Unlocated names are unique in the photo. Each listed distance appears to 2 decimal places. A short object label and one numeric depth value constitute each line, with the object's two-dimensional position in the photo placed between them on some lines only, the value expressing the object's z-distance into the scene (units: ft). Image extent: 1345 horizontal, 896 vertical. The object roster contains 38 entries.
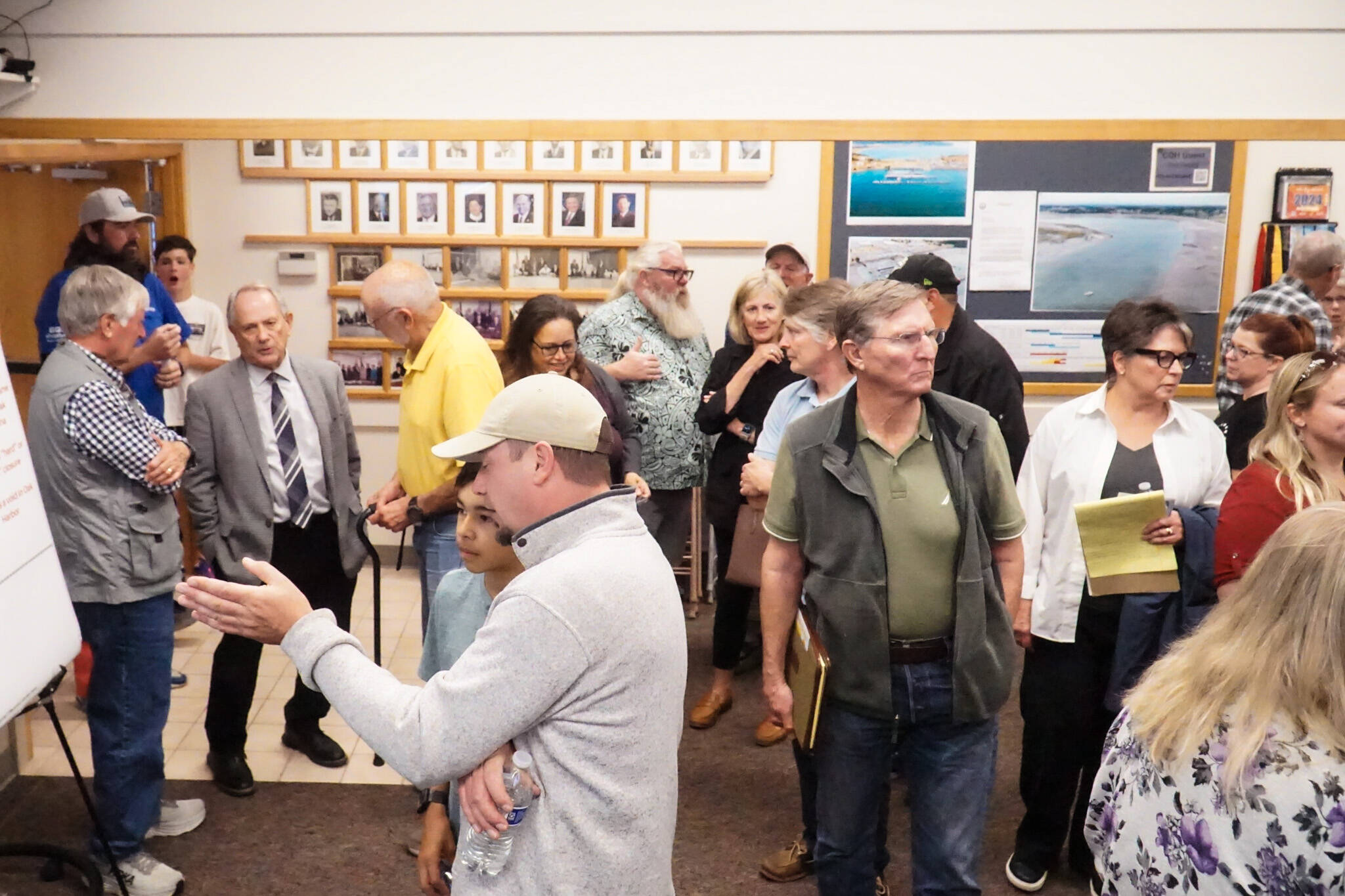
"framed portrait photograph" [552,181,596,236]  12.36
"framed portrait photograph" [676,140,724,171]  11.93
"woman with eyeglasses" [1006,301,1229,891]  9.11
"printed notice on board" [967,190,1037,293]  11.56
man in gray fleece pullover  4.84
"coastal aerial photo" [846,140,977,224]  11.23
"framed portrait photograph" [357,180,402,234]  12.29
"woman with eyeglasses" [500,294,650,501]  11.79
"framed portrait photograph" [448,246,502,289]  12.81
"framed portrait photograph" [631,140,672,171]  12.09
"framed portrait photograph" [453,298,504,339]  13.04
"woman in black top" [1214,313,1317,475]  10.42
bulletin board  11.23
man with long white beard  13.26
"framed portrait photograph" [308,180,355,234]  12.30
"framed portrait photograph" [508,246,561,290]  12.87
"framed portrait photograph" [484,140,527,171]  11.95
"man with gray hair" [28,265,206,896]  9.30
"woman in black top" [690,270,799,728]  12.92
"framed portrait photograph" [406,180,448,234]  12.25
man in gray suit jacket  11.12
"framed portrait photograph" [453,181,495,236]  12.31
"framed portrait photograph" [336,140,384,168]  12.05
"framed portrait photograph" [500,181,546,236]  12.16
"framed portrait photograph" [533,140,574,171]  11.78
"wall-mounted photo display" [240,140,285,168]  11.84
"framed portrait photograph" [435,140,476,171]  11.92
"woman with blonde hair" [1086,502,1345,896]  4.51
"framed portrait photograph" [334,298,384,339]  12.88
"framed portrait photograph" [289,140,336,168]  11.91
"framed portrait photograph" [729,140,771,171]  11.71
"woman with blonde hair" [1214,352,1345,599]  8.06
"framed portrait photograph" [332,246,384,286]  12.57
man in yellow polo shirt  10.56
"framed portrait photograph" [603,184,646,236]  12.53
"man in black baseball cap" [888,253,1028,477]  11.46
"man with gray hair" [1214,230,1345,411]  11.44
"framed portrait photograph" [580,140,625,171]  12.12
